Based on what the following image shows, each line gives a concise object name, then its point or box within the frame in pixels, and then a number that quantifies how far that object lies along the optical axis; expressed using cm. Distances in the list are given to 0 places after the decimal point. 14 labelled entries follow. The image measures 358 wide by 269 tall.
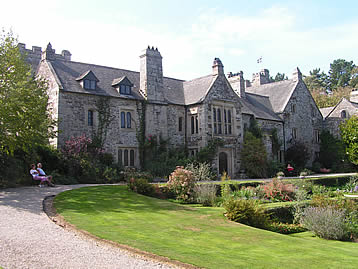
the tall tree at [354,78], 7431
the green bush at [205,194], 1681
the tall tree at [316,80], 8075
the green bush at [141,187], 1752
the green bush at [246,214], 1232
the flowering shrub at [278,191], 1828
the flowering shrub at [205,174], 2388
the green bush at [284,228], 1238
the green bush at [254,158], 2992
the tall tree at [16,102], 1590
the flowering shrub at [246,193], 1770
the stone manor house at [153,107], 2466
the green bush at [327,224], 1166
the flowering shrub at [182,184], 1770
